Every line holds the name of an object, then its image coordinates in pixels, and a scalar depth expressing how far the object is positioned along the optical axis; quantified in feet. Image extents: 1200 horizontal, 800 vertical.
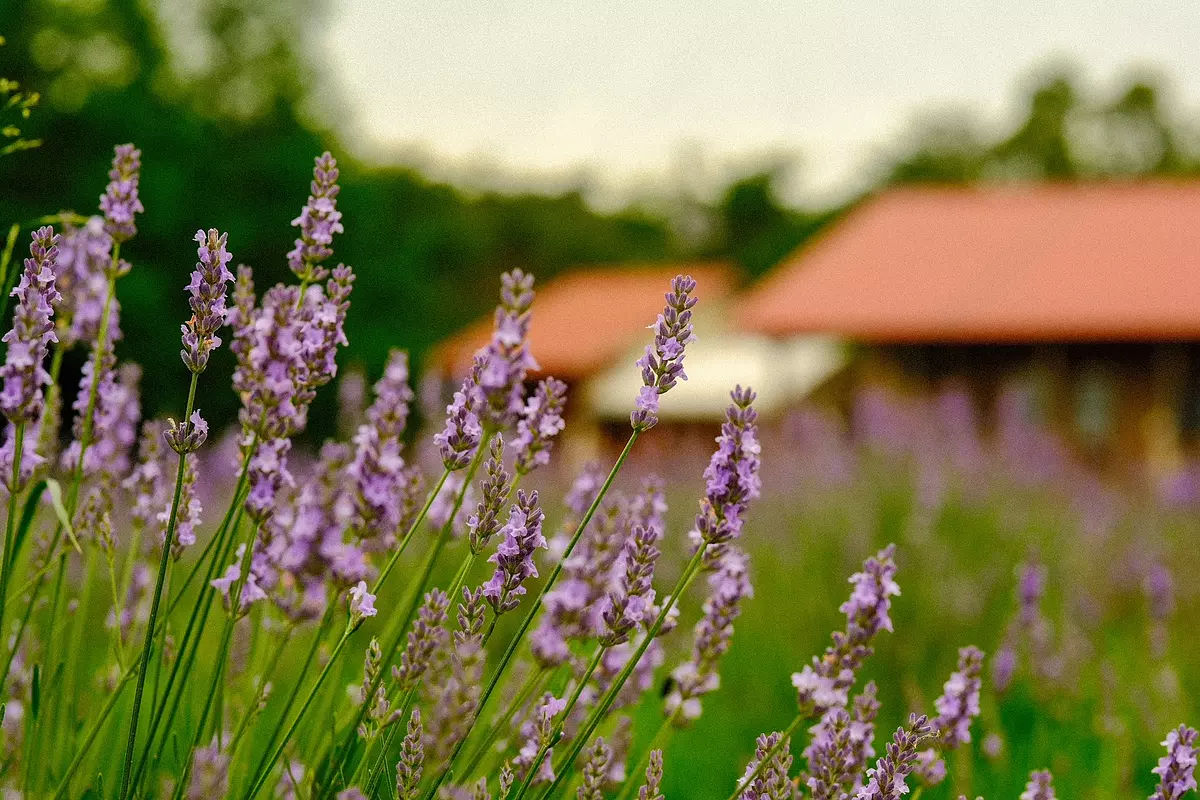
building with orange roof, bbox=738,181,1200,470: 61.11
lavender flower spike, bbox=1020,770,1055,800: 6.29
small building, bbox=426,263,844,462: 72.33
